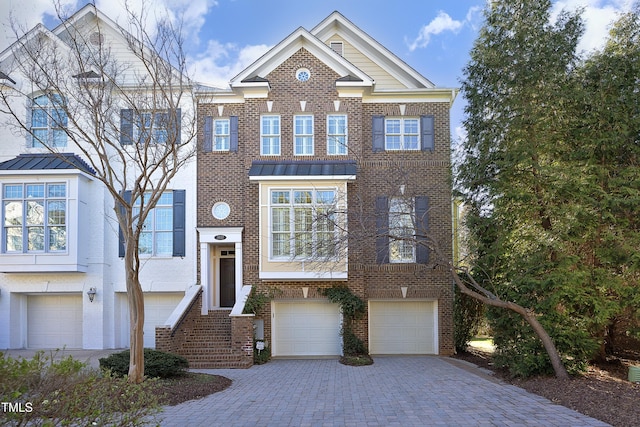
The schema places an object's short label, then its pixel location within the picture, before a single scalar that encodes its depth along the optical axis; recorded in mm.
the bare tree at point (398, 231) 11078
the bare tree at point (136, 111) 10125
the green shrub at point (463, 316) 16562
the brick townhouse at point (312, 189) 16062
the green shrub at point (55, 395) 4355
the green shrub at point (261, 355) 14953
